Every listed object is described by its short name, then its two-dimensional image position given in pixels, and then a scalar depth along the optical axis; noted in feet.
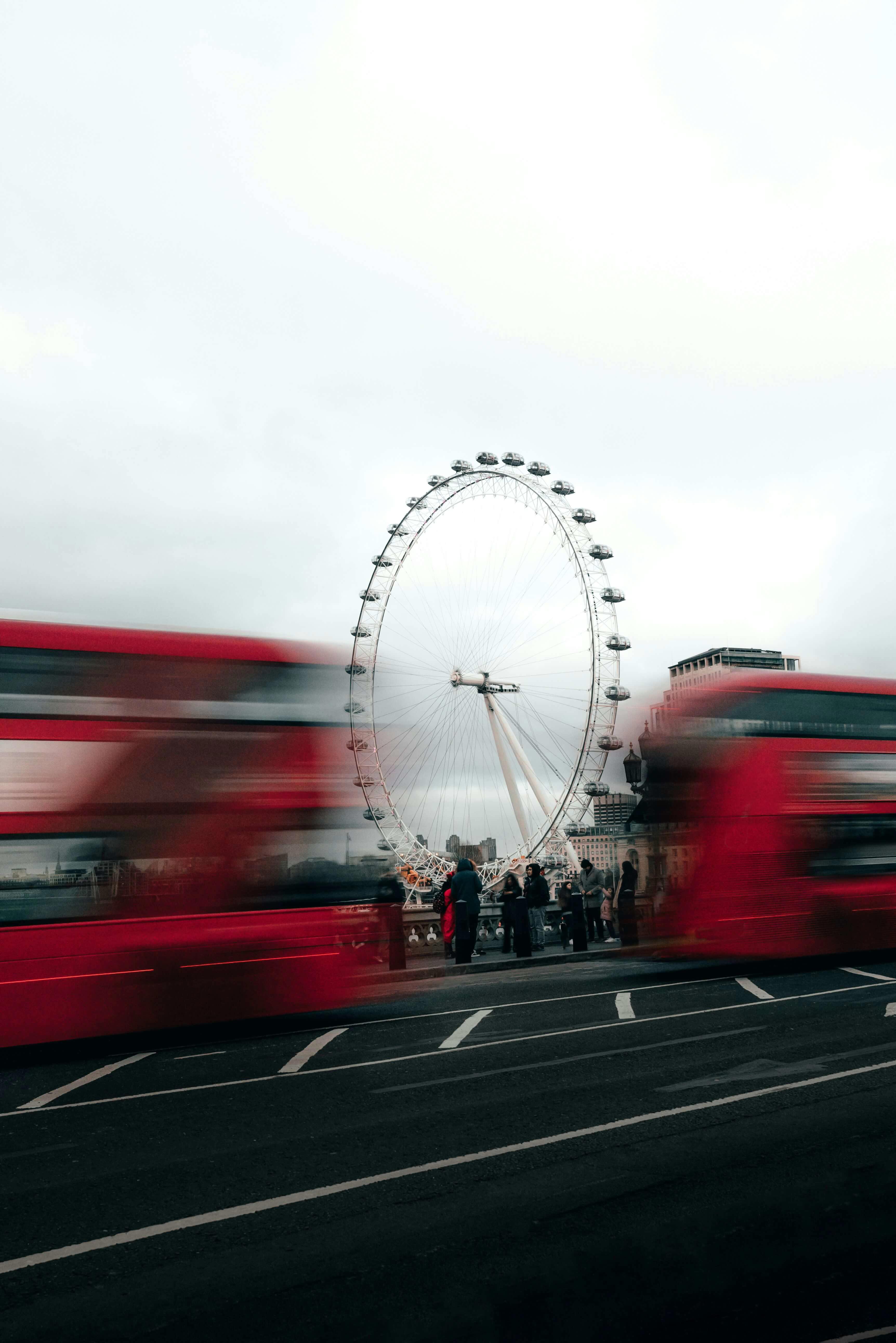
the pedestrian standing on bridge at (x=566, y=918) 69.72
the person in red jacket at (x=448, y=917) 61.46
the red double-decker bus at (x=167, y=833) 29.76
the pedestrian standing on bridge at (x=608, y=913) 75.86
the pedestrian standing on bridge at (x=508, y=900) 66.49
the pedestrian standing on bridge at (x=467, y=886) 59.82
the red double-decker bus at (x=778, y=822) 44.45
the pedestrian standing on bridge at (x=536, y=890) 65.46
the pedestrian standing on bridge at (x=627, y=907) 52.75
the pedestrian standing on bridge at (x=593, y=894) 70.74
